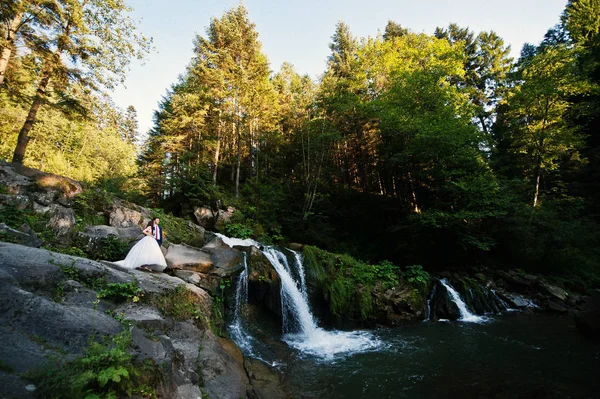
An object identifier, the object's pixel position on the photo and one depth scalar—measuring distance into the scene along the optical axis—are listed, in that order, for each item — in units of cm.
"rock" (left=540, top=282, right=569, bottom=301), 1431
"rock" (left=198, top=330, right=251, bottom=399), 451
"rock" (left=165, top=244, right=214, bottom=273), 845
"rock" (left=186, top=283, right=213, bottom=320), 655
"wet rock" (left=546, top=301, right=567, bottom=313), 1306
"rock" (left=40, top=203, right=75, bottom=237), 783
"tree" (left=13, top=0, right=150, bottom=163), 1120
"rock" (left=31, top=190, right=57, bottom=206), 848
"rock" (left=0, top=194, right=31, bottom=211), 776
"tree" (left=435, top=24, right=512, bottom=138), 2886
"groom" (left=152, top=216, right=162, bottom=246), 766
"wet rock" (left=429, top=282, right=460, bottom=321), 1261
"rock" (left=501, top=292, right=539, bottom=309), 1409
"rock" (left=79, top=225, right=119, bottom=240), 798
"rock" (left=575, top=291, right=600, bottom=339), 917
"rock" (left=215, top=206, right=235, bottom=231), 1557
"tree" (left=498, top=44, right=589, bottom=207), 1766
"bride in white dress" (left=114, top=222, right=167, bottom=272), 698
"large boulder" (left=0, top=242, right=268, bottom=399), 288
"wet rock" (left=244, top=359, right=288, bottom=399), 569
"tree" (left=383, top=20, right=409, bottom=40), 3148
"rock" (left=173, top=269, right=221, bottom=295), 802
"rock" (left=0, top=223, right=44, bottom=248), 580
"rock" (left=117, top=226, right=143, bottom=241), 855
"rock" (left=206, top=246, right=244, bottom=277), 916
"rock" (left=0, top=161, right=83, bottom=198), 852
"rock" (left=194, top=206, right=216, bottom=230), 1578
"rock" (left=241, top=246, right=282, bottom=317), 996
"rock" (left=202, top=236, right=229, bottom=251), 1064
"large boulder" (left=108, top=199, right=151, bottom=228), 1022
